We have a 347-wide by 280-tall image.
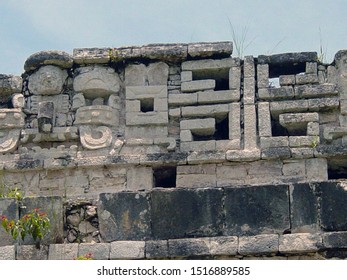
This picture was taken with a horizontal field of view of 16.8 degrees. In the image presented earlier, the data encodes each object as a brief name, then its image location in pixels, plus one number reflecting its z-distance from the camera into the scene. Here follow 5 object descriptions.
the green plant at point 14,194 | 12.37
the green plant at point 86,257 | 11.65
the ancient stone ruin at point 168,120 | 14.59
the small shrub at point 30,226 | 12.09
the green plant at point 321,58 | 15.13
